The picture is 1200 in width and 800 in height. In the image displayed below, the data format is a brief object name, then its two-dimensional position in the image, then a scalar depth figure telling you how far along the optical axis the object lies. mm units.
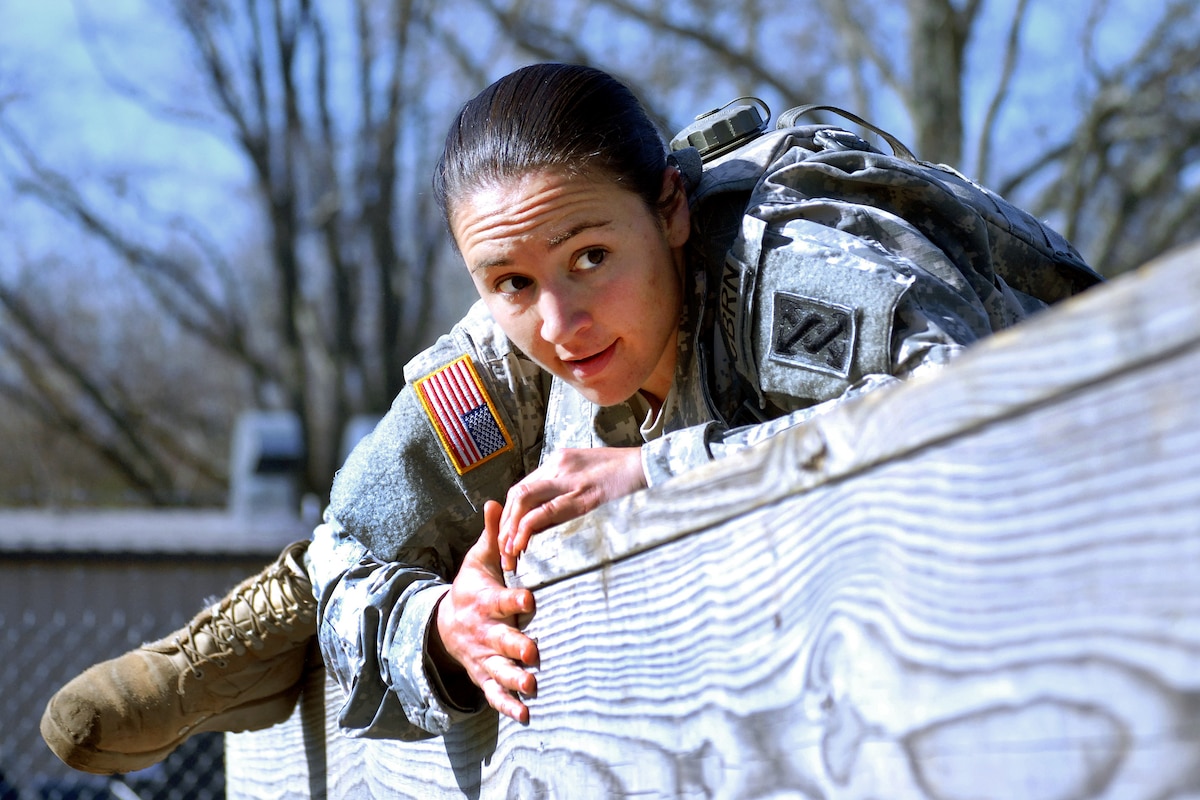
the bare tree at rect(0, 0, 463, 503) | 15109
